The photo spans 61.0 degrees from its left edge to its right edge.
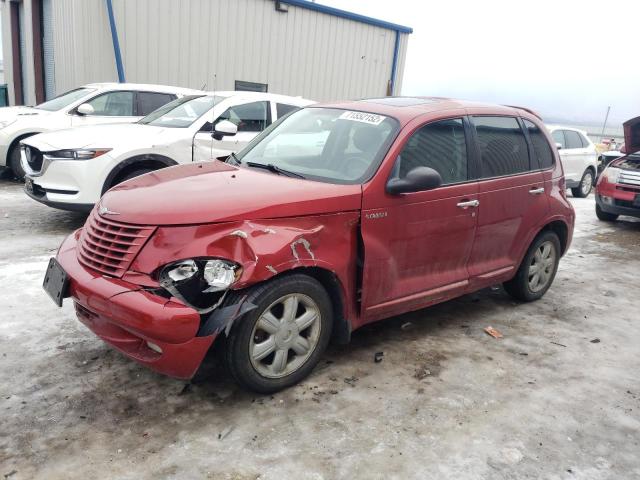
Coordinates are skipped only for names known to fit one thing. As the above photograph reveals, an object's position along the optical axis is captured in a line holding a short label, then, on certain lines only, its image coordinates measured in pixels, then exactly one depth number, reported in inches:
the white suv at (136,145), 236.2
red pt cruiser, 109.2
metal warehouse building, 474.3
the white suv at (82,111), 336.5
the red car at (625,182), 355.3
